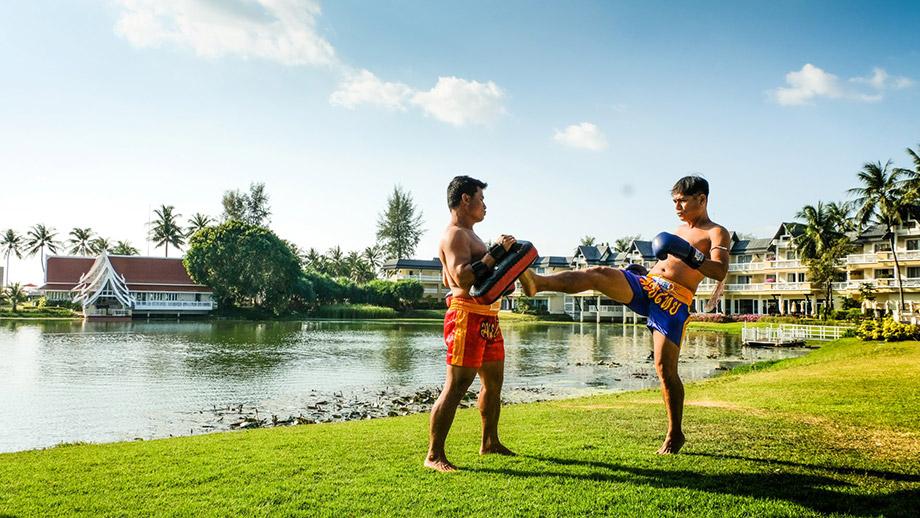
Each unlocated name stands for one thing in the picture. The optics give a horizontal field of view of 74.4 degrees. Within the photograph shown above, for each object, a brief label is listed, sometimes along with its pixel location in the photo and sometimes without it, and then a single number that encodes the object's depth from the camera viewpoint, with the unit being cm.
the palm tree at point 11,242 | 8850
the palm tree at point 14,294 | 6581
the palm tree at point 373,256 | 10788
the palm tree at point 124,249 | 9498
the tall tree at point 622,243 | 10857
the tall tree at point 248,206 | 8369
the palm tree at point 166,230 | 8438
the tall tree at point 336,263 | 10506
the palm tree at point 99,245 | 9475
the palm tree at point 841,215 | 6041
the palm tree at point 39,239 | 8872
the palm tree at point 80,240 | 9319
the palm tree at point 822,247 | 5497
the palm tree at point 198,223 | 8588
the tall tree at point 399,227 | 9988
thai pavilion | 6341
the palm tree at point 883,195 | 4719
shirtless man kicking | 553
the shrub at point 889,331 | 2494
